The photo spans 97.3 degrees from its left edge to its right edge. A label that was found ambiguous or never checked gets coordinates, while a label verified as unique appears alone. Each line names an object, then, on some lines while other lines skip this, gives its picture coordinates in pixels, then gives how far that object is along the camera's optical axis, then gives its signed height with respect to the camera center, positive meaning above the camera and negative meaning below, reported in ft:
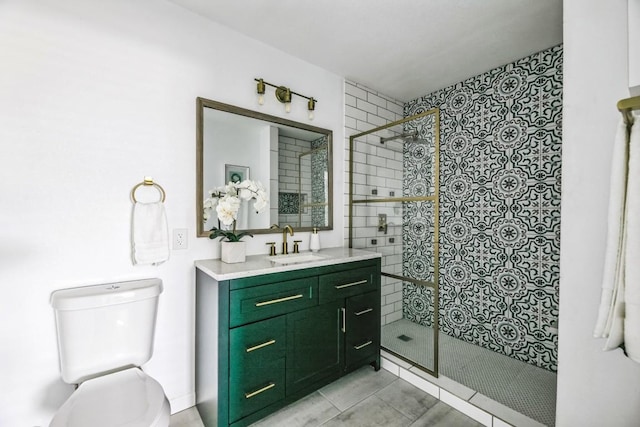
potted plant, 5.87 +0.03
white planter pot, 5.86 -0.90
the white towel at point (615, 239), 2.84 -0.30
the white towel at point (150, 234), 5.23 -0.48
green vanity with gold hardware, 4.93 -2.44
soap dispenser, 7.72 -0.91
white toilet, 3.69 -2.33
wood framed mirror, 6.18 +1.14
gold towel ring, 5.32 +0.42
